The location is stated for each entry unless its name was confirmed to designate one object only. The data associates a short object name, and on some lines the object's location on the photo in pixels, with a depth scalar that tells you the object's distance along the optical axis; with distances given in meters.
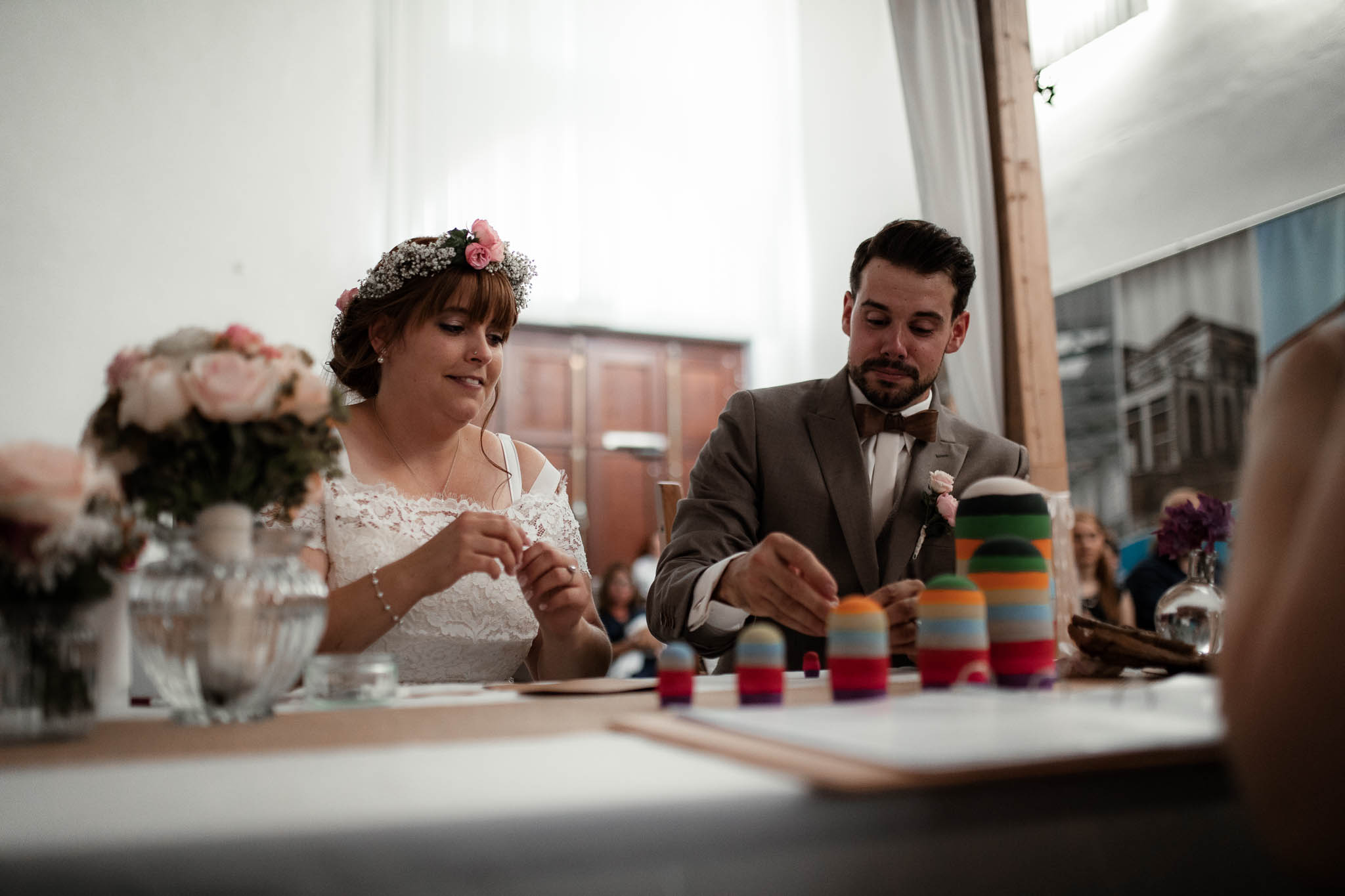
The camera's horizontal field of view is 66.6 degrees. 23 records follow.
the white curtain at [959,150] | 3.73
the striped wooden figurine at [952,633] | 0.97
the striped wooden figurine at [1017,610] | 1.02
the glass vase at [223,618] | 0.89
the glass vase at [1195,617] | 1.52
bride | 1.90
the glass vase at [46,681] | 0.80
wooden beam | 3.71
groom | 1.96
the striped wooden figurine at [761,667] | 0.94
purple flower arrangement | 1.67
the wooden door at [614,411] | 6.72
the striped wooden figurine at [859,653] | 0.93
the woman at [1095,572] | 4.74
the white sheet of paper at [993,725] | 0.59
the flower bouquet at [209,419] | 0.89
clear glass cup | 1.06
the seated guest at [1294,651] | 0.50
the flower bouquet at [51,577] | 0.78
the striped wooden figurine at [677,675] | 0.95
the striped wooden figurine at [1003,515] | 1.21
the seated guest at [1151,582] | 3.97
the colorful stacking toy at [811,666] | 1.43
